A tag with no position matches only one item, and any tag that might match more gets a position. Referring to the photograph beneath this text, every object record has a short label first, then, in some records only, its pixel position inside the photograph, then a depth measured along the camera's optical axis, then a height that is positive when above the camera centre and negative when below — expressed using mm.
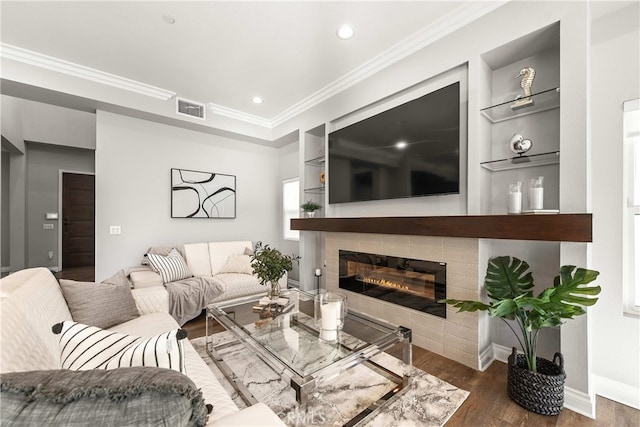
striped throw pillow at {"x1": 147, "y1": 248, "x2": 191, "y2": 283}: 3082 -636
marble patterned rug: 1536 -1169
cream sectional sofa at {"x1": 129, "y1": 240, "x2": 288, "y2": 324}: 2960 -713
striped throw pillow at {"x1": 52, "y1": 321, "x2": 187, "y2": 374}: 894 -477
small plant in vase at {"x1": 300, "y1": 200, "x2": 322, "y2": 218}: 3602 +67
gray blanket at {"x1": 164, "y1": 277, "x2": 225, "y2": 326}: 2777 -891
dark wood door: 5389 -165
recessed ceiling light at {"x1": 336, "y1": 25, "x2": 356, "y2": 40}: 2274 +1563
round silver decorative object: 1914 +503
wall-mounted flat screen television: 2281 +611
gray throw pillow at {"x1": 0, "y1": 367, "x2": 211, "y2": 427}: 523 -382
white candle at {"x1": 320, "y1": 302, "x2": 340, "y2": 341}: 1768 -708
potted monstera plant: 1470 -633
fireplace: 2322 -649
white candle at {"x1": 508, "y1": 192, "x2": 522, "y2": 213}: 1878 +83
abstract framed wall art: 3848 +273
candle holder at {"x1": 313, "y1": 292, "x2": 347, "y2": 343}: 1764 -693
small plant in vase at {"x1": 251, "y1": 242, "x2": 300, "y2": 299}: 2246 -443
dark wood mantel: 1562 -93
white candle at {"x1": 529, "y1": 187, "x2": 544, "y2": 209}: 1817 +115
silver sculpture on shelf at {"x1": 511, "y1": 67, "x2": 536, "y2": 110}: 1922 +933
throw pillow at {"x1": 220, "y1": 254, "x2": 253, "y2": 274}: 3594 -705
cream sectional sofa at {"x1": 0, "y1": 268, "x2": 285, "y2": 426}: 830 -472
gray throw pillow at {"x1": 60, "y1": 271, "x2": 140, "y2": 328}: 1583 -568
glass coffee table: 1390 -811
